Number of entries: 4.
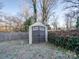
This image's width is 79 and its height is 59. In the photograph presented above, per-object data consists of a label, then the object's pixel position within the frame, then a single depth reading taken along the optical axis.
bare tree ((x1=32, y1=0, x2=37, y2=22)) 8.05
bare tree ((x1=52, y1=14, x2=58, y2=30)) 9.22
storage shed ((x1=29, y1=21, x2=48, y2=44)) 5.60
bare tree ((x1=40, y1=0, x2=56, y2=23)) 8.06
